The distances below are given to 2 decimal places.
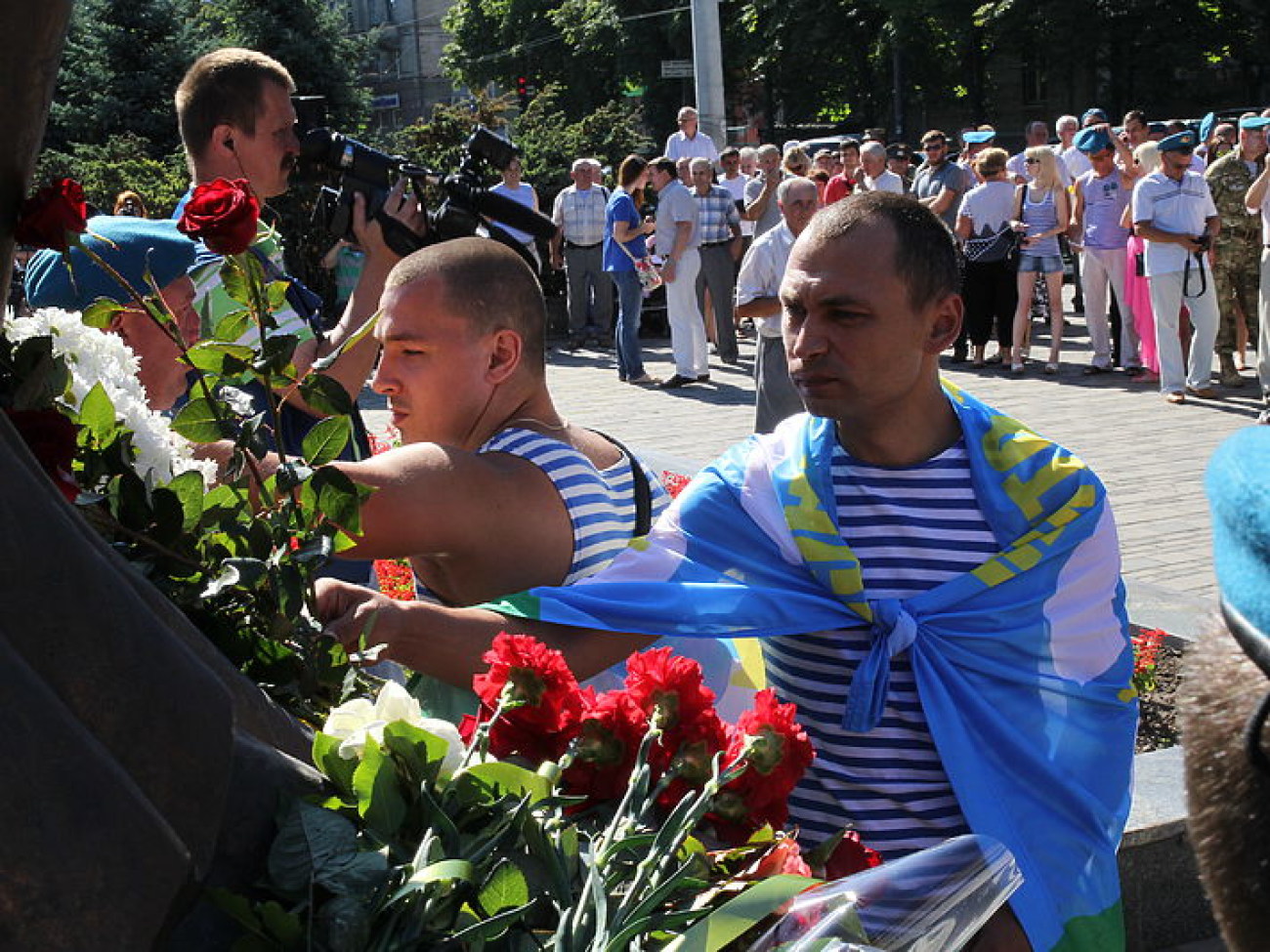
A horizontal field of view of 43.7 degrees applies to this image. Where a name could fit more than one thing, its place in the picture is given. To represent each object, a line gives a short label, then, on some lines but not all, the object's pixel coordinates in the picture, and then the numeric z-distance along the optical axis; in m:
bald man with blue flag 2.72
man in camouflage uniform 13.02
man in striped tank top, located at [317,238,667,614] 2.77
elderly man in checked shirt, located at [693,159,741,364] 16.41
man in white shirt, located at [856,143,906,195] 15.97
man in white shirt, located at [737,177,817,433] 8.31
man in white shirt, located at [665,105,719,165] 20.11
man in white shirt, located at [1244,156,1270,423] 11.58
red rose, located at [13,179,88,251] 1.49
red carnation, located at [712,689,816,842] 1.74
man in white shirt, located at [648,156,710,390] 15.26
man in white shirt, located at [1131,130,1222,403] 12.44
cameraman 4.12
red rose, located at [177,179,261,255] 1.84
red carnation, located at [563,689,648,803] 1.72
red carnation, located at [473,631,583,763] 1.74
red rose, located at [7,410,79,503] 1.62
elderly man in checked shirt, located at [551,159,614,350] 18.23
